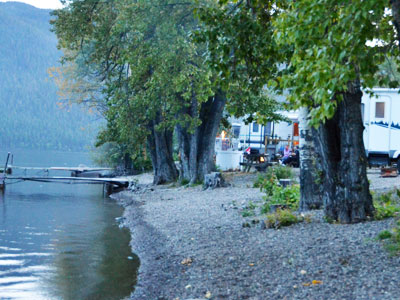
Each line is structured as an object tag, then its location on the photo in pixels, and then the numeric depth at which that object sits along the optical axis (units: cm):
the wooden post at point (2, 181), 3567
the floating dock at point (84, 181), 3434
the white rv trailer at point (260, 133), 4000
